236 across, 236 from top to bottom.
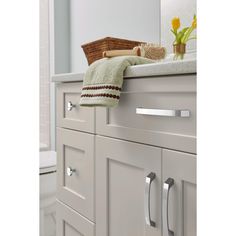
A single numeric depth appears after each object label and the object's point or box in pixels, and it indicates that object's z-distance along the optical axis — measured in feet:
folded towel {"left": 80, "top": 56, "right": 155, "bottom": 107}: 2.85
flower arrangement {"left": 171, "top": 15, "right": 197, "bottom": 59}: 3.62
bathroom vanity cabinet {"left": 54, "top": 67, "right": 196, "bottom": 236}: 2.35
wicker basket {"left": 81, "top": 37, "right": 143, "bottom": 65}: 4.19
